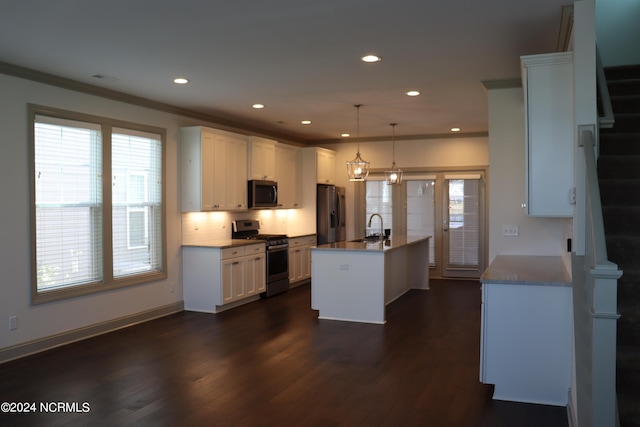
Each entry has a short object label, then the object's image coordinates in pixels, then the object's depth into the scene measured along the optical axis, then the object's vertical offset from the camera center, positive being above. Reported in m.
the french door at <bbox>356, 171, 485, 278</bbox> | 9.23 -0.10
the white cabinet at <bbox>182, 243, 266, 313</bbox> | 6.61 -0.87
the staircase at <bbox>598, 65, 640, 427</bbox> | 2.68 -0.07
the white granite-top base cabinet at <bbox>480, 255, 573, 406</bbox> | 3.54 -0.90
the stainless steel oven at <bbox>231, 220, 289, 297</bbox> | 7.70 -0.66
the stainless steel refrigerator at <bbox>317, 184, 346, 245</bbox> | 9.27 -0.10
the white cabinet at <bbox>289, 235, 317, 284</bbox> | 8.41 -0.81
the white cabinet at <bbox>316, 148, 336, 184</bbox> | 9.38 +0.81
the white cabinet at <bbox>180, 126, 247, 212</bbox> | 6.70 +0.56
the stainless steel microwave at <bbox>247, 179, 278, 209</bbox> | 7.84 +0.25
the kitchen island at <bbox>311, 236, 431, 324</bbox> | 5.99 -0.85
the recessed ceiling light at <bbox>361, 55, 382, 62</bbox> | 4.47 +1.32
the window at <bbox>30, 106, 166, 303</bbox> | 5.03 +0.08
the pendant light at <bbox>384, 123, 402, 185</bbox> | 7.80 +0.51
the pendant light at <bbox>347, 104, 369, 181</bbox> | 6.89 +0.54
